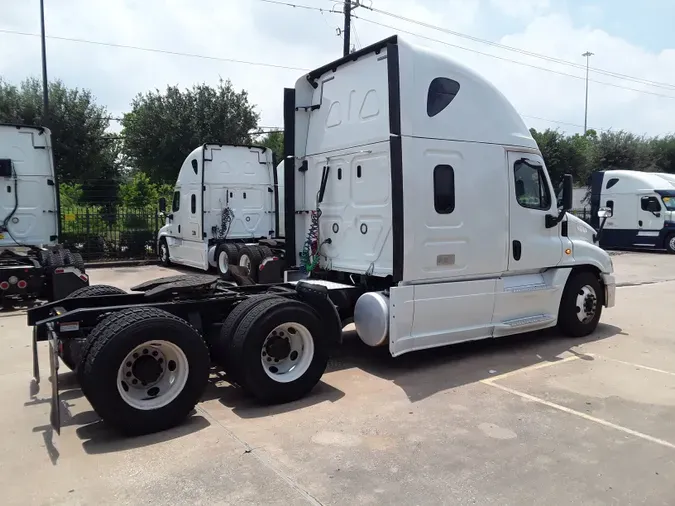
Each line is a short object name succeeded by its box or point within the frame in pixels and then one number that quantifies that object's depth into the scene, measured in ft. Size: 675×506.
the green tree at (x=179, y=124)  85.66
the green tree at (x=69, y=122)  74.95
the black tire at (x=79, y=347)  14.72
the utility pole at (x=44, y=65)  59.77
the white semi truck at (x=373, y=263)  15.57
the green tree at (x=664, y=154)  148.10
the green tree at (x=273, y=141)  132.79
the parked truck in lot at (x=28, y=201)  34.32
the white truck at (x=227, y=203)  48.08
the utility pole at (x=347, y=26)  64.28
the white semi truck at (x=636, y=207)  78.18
